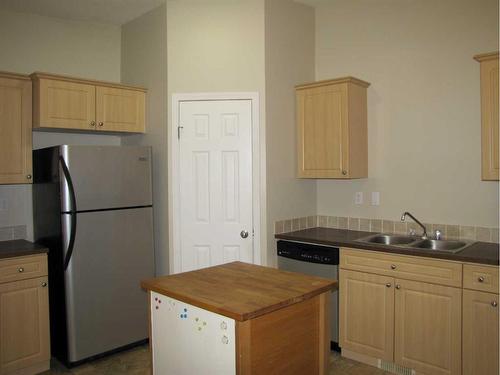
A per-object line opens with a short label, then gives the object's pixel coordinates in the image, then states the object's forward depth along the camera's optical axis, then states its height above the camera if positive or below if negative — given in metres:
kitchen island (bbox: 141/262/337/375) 1.85 -0.65
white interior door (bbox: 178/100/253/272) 3.58 +0.01
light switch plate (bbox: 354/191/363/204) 3.83 -0.14
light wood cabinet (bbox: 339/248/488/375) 2.64 -0.88
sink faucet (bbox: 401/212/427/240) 3.36 -0.32
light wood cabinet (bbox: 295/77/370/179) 3.51 +0.44
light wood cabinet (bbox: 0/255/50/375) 2.99 -1.00
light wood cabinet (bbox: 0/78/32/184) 3.22 +0.41
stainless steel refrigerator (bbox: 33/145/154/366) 3.21 -0.44
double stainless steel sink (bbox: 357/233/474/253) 3.15 -0.47
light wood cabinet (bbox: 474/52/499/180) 2.74 +0.42
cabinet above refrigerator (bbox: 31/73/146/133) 3.34 +0.65
